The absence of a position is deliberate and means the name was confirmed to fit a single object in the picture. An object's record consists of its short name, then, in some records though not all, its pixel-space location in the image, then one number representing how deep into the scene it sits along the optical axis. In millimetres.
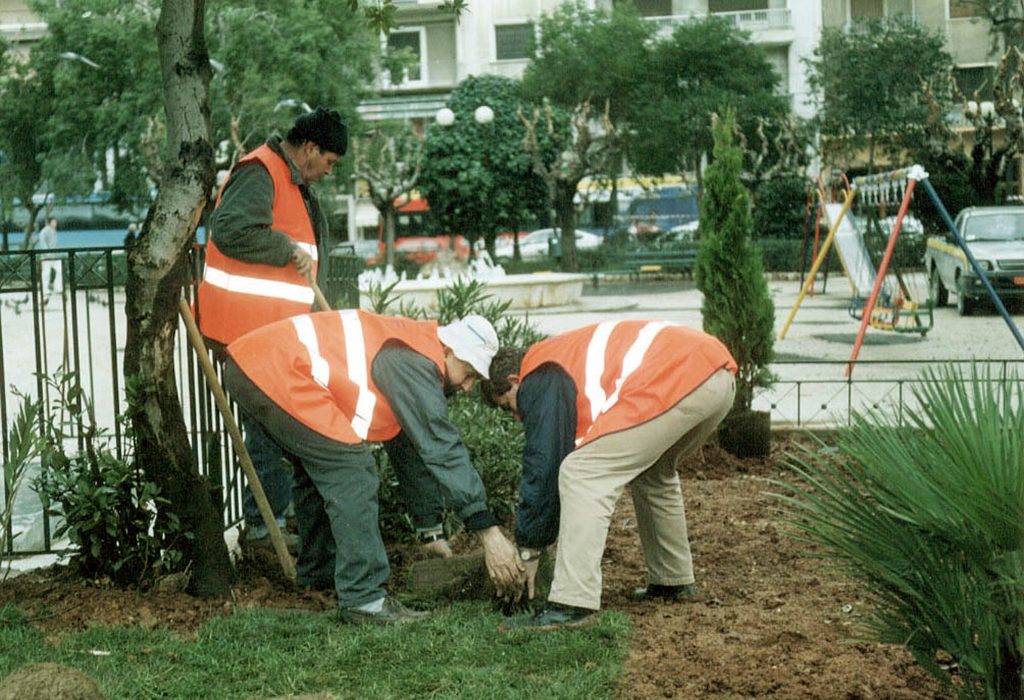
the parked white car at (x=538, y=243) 40406
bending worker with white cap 4277
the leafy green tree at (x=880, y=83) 35219
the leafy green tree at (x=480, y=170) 32719
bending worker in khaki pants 4172
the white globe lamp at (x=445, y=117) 29141
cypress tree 7695
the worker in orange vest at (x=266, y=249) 5211
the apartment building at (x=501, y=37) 45219
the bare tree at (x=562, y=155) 32375
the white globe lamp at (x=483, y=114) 29252
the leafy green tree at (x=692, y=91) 37344
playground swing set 12023
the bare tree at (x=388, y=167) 34531
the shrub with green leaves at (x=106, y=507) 4688
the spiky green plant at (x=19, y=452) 4254
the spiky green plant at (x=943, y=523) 2752
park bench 31625
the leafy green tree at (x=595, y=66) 38531
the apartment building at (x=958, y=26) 38500
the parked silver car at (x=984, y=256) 18547
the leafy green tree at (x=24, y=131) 32812
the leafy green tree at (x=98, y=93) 29859
